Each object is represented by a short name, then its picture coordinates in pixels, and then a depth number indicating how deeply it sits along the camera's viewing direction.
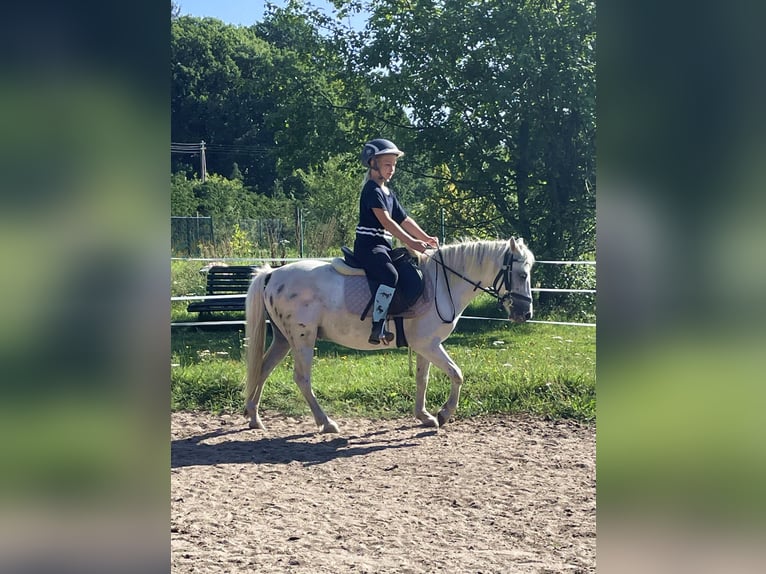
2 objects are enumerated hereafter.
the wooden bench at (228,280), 12.98
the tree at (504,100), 13.84
